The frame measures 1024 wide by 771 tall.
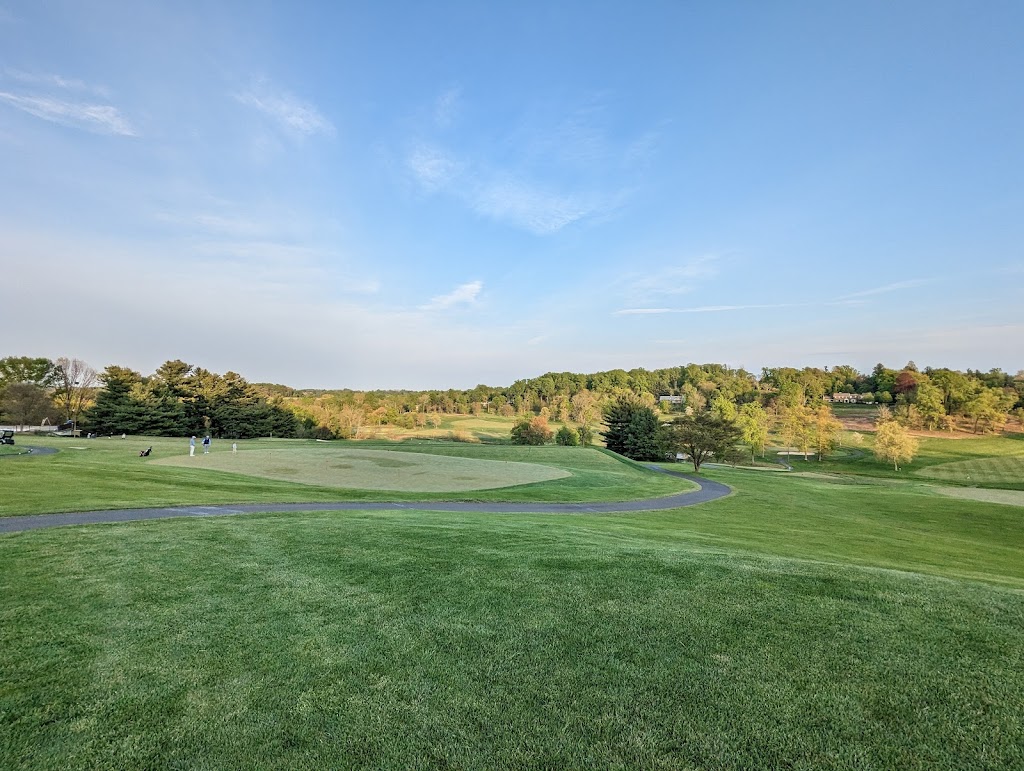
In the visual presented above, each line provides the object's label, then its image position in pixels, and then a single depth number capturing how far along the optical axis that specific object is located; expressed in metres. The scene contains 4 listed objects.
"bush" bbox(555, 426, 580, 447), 69.38
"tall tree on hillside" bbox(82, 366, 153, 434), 55.22
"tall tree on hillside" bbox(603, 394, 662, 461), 66.50
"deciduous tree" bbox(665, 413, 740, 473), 40.88
